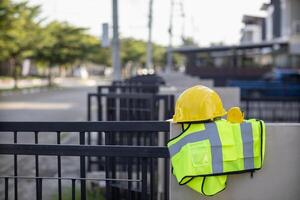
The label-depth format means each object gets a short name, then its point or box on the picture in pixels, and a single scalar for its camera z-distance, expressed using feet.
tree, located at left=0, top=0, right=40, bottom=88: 103.45
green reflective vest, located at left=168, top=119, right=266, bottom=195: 9.77
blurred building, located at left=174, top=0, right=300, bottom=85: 109.81
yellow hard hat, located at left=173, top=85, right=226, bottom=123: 9.95
